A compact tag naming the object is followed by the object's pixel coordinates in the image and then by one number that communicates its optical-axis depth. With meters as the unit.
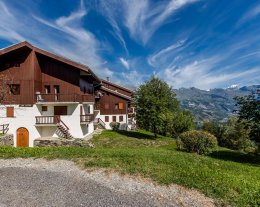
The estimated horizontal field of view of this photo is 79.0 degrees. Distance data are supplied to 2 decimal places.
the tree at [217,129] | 37.02
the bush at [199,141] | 13.24
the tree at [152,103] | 25.79
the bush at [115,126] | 31.91
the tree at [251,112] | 13.07
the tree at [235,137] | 31.51
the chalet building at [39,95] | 18.49
